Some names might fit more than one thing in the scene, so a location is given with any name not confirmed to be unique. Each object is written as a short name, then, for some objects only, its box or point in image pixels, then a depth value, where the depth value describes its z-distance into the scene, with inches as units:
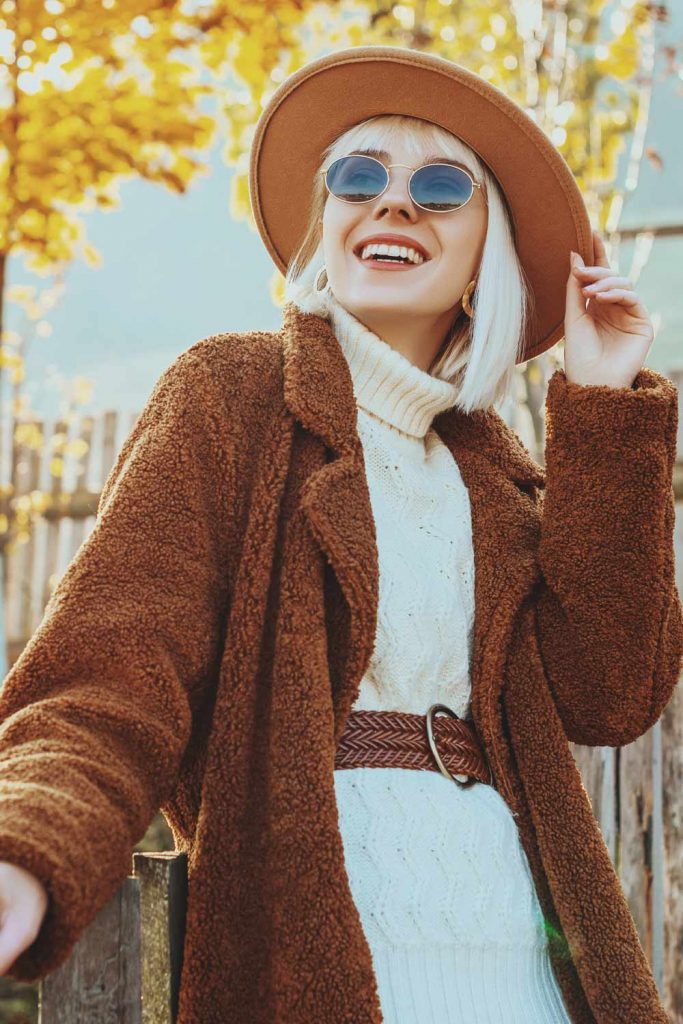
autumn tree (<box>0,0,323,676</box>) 145.6
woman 54.7
